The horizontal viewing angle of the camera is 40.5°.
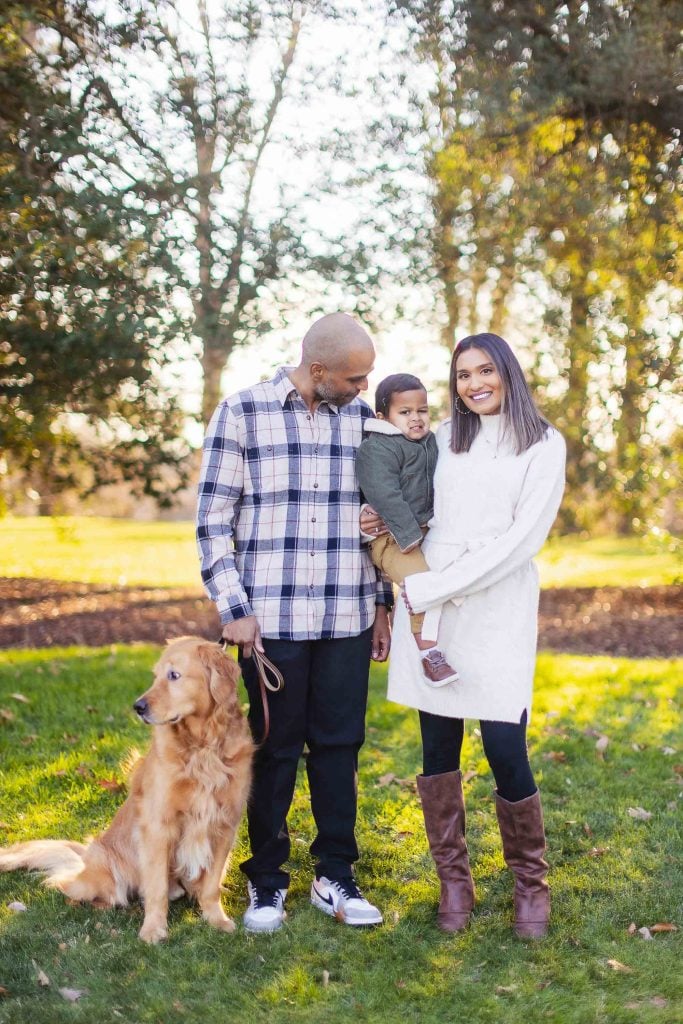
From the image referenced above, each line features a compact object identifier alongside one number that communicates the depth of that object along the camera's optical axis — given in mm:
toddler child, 3375
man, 3441
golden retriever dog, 3504
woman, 3244
